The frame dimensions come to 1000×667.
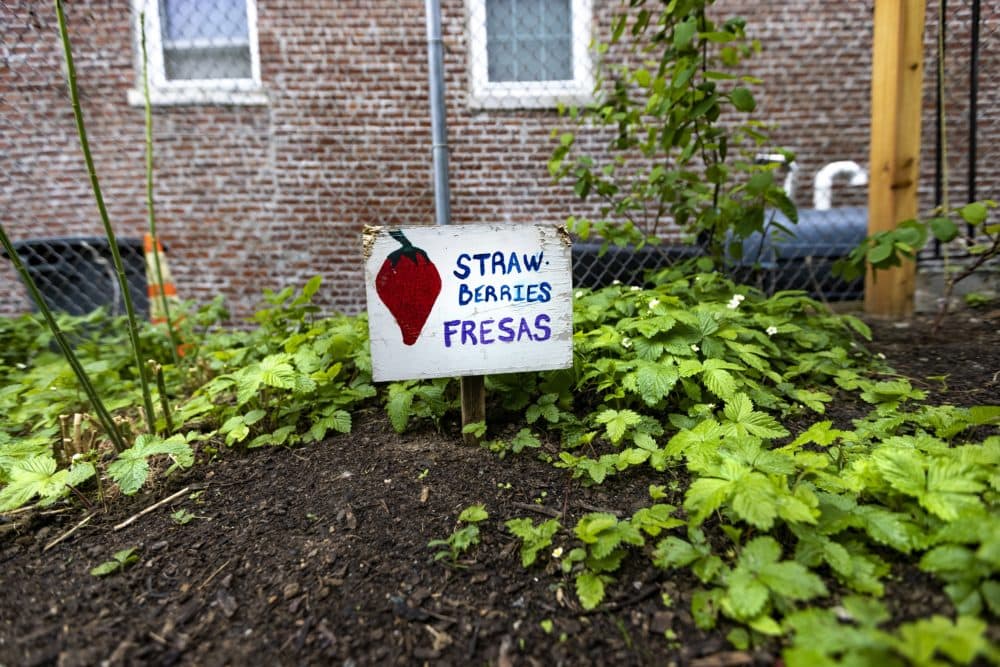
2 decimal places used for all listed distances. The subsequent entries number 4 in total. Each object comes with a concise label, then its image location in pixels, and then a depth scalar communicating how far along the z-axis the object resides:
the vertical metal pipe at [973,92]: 2.73
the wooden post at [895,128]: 2.56
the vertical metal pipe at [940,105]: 2.47
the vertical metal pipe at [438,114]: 2.23
